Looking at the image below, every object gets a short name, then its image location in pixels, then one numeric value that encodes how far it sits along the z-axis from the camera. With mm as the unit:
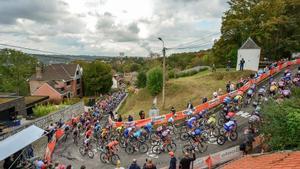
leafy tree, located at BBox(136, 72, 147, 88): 43532
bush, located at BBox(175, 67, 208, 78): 36747
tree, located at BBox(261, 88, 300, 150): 9515
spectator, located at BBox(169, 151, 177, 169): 9559
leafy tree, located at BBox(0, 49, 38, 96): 44111
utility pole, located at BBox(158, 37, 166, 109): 19282
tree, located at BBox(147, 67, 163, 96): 27529
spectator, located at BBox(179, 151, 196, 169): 9412
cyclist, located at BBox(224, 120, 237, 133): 11838
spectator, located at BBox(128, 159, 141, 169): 9461
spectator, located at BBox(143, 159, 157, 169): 9314
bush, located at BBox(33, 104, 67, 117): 27296
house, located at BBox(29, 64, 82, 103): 41347
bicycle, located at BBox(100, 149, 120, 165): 12361
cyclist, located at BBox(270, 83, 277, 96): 16028
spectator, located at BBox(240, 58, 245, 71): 26397
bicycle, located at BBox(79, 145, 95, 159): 13568
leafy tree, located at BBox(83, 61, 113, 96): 46414
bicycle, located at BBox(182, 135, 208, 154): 12023
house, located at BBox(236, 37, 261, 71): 25897
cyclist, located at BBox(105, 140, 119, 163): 11969
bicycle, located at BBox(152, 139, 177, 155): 12524
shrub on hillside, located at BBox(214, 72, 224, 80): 27268
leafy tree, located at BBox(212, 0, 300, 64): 28551
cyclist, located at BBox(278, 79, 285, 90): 16267
